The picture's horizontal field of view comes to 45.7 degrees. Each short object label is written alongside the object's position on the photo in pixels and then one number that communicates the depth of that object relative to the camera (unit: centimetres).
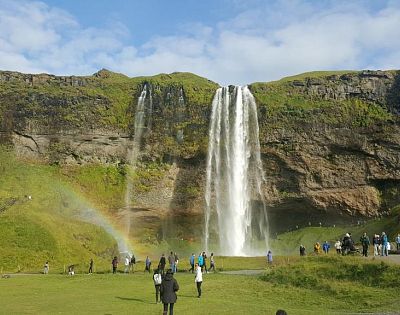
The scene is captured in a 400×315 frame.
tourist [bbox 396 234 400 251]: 3435
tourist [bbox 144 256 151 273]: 3894
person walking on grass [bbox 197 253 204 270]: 3023
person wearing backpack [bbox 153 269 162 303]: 2169
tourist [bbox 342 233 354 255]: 3347
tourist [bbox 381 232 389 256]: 3148
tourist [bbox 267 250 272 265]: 3892
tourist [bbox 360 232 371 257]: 3156
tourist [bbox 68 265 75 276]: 3795
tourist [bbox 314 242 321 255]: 3967
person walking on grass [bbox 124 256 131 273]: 3848
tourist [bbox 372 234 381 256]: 3309
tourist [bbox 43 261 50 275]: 4141
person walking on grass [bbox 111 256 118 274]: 3708
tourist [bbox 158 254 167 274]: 2801
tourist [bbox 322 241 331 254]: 3935
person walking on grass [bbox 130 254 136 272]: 3936
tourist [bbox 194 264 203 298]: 2255
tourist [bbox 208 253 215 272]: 3581
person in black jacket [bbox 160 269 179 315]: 1622
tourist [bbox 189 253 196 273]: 3462
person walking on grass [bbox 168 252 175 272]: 3219
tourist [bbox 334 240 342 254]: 3595
